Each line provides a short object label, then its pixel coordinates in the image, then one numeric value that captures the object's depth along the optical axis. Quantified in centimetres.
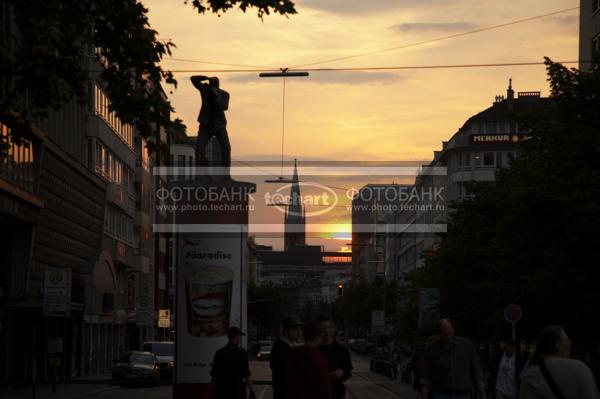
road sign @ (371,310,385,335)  7731
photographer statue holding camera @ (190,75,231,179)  2280
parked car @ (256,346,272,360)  10006
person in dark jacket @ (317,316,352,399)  1584
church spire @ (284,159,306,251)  6574
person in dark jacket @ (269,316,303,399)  1523
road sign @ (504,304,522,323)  3428
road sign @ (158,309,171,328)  7775
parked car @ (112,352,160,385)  5066
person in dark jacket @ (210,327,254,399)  1669
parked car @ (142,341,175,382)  5406
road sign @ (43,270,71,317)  3584
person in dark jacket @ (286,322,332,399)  1286
